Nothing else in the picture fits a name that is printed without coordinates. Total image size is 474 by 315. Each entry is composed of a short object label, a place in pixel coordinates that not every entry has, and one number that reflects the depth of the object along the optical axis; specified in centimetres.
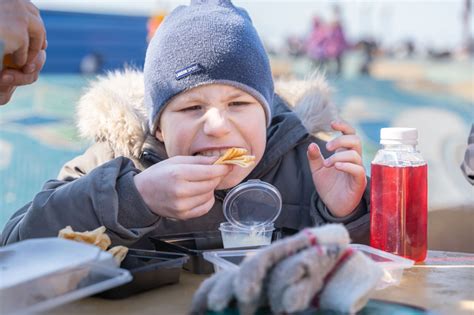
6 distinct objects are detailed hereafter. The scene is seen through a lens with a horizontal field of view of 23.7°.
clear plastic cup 135
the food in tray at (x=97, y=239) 123
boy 136
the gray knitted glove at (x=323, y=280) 104
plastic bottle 131
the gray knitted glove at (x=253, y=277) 104
